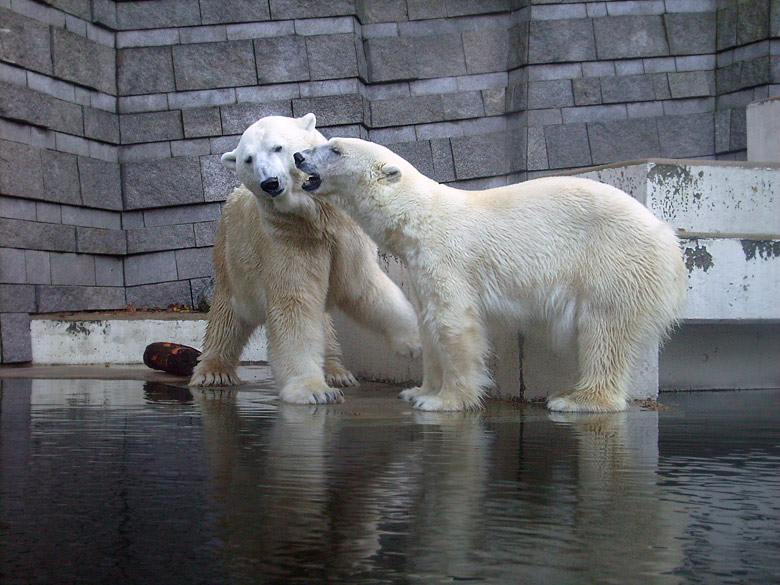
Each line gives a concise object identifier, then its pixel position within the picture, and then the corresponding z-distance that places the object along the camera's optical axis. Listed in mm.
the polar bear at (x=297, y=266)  4727
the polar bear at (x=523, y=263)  4035
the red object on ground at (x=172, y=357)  6789
